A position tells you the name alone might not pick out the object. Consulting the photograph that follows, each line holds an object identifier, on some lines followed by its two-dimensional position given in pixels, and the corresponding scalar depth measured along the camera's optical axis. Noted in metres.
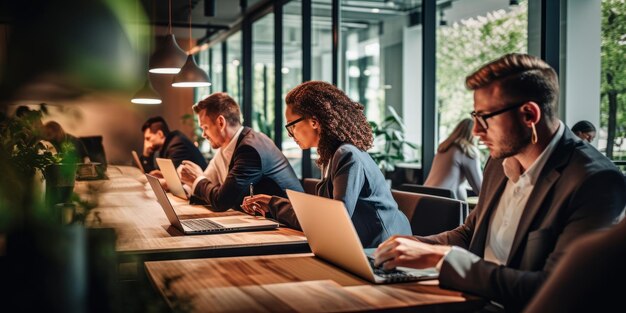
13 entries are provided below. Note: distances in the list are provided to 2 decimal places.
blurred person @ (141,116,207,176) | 5.92
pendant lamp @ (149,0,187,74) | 5.31
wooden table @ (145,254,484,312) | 1.58
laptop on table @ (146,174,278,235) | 2.79
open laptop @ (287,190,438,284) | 1.79
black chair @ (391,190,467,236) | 2.73
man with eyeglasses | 1.61
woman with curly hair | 2.64
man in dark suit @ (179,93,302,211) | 3.66
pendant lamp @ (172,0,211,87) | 5.08
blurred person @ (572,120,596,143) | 3.75
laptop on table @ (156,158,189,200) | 4.32
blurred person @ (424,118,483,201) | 4.98
